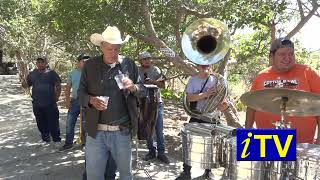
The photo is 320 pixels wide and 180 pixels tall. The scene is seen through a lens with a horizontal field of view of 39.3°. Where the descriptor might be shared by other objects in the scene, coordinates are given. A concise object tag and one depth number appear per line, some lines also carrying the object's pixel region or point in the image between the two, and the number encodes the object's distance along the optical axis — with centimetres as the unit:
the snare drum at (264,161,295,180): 340
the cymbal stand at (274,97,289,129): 344
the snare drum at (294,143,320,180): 336
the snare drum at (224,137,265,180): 364
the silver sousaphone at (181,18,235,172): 443
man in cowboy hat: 416
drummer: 393
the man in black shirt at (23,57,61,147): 810
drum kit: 337
